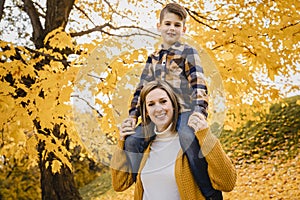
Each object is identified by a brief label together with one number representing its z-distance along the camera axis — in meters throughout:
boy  1.33
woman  1.31
